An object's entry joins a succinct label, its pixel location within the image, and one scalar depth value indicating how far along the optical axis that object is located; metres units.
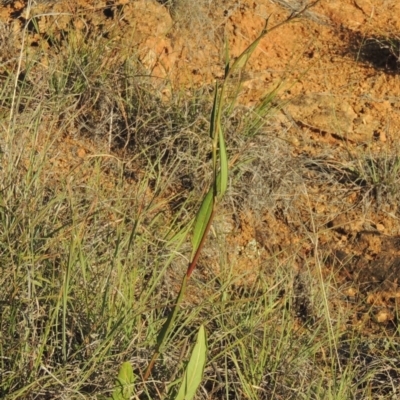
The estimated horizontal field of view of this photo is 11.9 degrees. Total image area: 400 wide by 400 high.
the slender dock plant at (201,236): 2.75
